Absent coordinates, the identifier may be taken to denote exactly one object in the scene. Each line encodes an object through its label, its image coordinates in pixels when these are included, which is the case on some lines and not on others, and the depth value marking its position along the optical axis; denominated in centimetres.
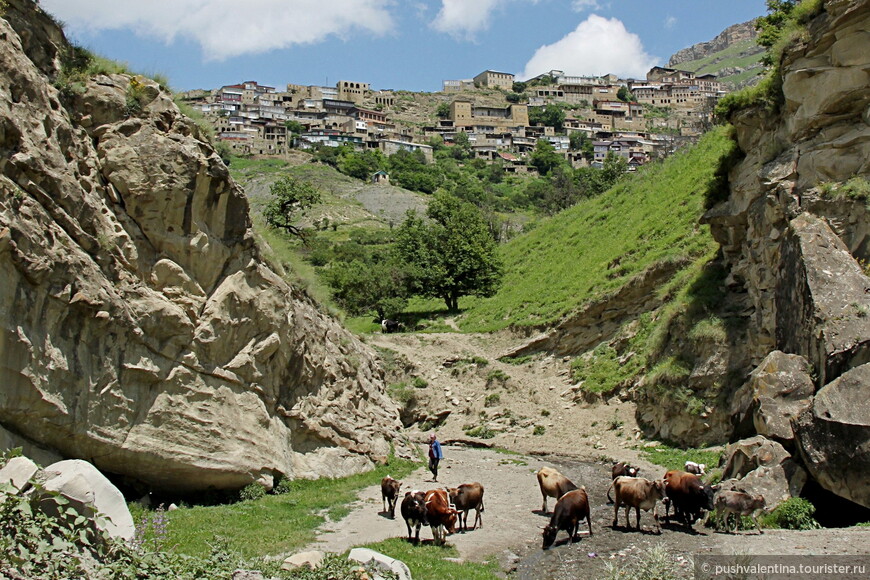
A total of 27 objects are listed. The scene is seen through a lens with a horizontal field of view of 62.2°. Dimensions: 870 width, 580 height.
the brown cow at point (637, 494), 1427
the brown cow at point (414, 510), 1353
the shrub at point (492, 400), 3297
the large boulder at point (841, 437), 1307
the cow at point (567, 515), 1349
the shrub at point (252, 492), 1672
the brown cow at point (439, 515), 1348
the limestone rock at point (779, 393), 1589
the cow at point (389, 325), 4612
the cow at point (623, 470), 1844
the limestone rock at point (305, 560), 1054
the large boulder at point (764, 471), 1432
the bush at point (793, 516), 1358
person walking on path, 2052
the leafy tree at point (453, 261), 4828
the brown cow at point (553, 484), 1658
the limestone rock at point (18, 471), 941
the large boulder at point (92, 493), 963
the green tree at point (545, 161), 16650
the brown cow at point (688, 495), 1430
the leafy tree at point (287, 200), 4722
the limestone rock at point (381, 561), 1050
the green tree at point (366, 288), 4844
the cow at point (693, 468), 1847
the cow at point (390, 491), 1599
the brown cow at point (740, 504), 1359
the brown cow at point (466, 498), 1523
